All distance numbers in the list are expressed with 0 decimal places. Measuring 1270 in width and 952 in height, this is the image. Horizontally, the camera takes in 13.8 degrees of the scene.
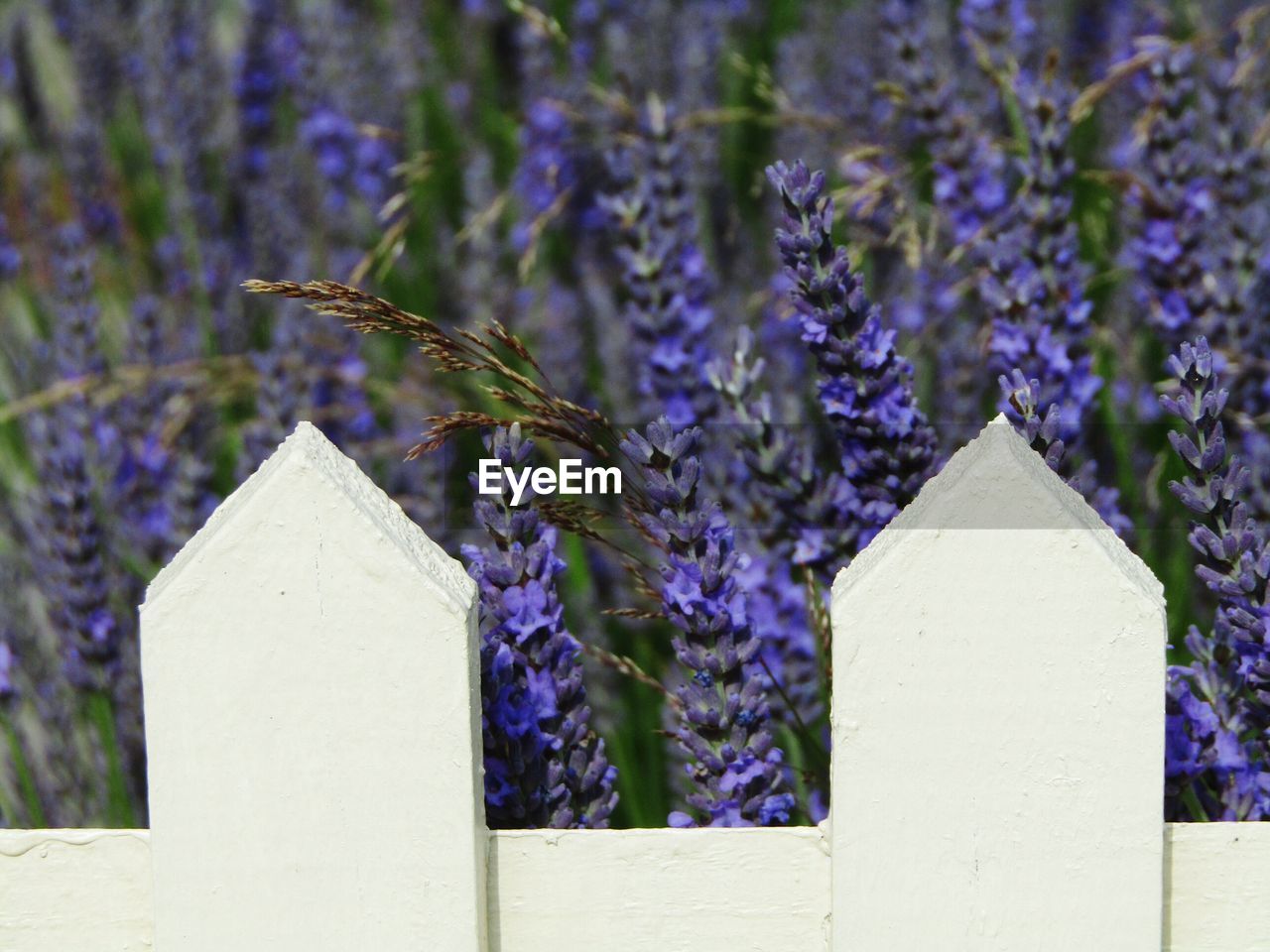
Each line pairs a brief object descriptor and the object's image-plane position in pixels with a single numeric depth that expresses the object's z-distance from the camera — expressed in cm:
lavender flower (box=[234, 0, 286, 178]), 224
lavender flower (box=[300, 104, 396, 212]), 204
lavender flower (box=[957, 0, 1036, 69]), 151
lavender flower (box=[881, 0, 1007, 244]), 144
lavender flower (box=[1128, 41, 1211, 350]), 138
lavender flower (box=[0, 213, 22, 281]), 197
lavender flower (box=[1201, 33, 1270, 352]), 139
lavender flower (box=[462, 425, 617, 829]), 123
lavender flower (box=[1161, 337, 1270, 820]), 121
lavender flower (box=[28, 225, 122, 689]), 139
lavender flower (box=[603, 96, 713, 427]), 138
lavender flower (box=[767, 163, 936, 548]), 125
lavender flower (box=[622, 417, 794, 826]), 121
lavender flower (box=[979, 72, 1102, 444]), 132
